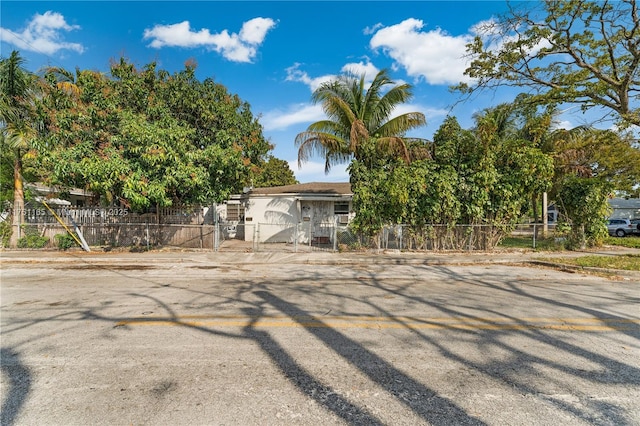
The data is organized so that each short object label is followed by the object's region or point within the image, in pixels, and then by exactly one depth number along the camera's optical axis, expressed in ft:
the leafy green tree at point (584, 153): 65.77
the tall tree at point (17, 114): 48.01
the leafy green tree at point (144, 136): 39.99
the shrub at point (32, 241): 48.57
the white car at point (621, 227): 88.79
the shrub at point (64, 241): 47.42
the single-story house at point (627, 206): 118.01
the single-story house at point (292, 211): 60.70
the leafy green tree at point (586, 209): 48.47
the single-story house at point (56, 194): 53.57
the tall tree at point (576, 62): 35.86
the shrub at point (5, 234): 49.67
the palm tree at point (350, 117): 52.26
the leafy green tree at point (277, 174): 128.81
